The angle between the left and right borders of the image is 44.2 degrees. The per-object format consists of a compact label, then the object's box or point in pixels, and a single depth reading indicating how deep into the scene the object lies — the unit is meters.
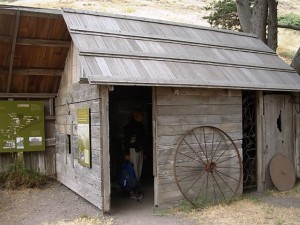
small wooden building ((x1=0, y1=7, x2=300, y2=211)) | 7.48
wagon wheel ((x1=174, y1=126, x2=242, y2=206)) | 7.94
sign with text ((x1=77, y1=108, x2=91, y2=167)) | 7.88
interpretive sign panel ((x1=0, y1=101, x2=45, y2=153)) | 10.48
